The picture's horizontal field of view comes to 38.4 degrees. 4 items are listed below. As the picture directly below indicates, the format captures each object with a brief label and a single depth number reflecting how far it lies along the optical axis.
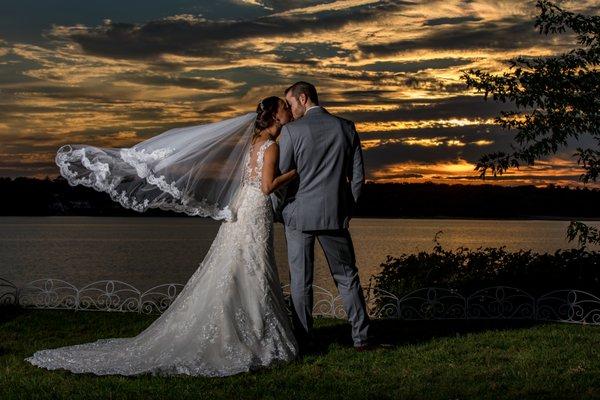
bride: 8.09
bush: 13.34
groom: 8.46
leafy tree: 12.69
